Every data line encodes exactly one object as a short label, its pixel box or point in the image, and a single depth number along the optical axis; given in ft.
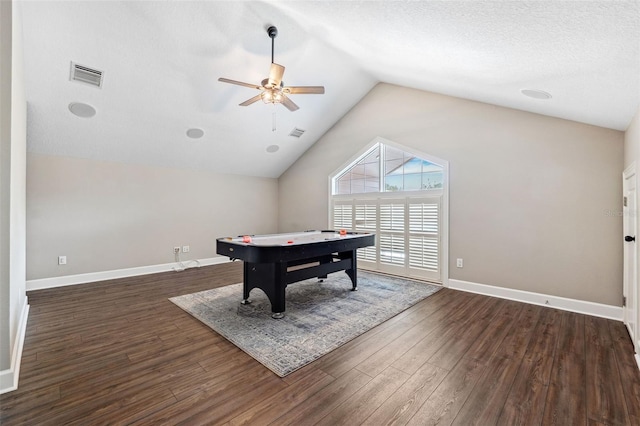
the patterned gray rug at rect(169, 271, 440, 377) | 7.92
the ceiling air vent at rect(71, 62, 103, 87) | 10.61
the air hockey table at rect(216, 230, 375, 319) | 9.59
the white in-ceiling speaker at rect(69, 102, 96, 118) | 12.11
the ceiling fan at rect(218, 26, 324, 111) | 9.48
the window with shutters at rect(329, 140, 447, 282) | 15.12
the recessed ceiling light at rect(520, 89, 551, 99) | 9.08
